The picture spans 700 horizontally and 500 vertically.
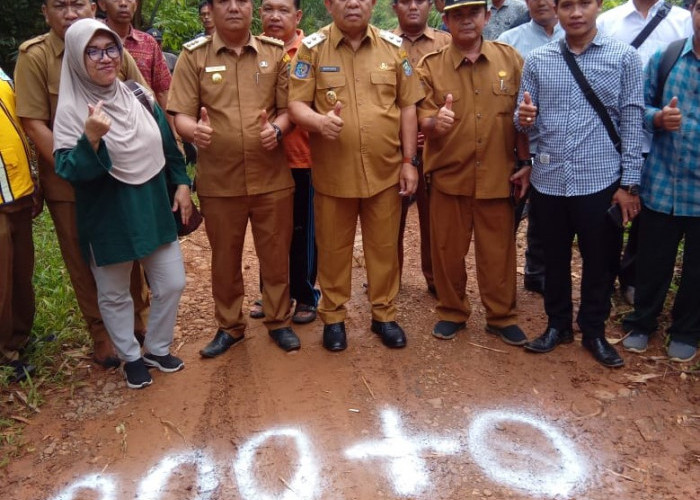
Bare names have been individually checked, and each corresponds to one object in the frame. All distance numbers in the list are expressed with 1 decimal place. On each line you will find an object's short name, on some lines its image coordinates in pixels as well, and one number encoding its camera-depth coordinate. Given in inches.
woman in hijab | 127.2
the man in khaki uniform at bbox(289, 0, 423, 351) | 148.3
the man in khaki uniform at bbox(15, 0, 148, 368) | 138.6
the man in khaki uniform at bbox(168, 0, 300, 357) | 147.2
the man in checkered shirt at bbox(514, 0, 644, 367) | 138.6
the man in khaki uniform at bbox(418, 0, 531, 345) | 150.9
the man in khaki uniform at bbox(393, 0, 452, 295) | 176.7
